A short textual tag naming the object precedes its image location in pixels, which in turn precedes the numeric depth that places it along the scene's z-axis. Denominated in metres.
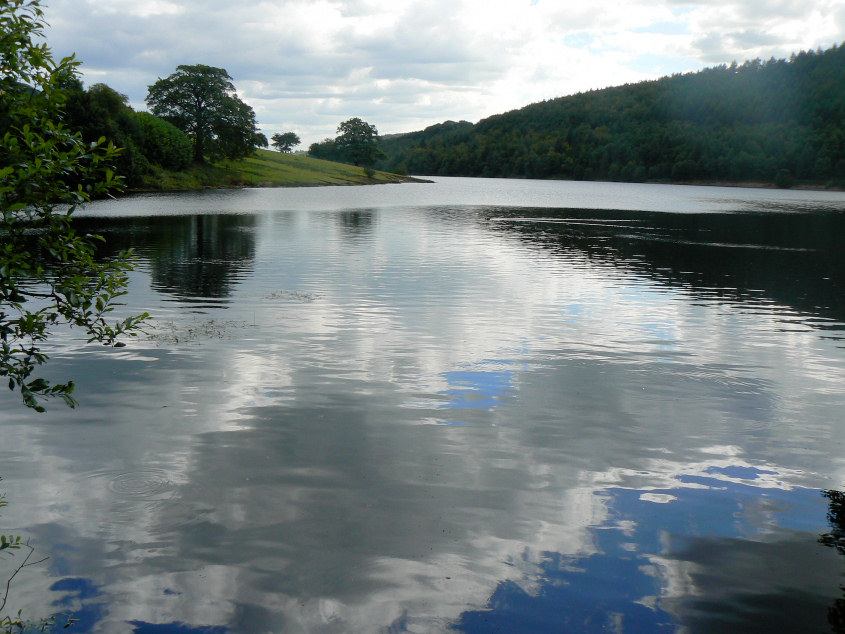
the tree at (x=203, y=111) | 149.38
